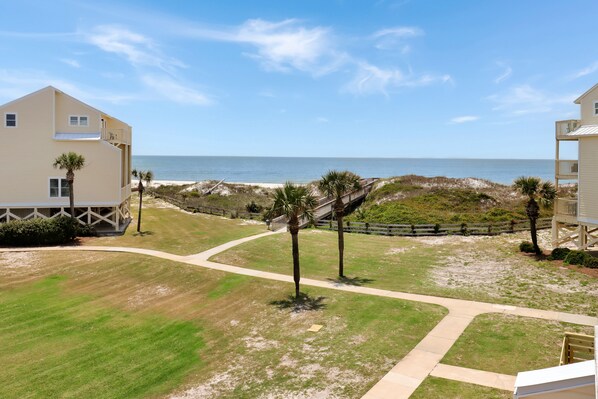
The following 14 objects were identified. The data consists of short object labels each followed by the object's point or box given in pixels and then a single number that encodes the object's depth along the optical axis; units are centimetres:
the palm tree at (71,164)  3325
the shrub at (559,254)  2805
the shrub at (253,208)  5603
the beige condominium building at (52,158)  3603
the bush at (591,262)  2573
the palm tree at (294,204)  2156
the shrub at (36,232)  3183
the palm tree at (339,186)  2492
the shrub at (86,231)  3566
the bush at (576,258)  2645
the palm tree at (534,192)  2927
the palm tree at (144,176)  4091
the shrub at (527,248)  3048
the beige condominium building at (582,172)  2825
